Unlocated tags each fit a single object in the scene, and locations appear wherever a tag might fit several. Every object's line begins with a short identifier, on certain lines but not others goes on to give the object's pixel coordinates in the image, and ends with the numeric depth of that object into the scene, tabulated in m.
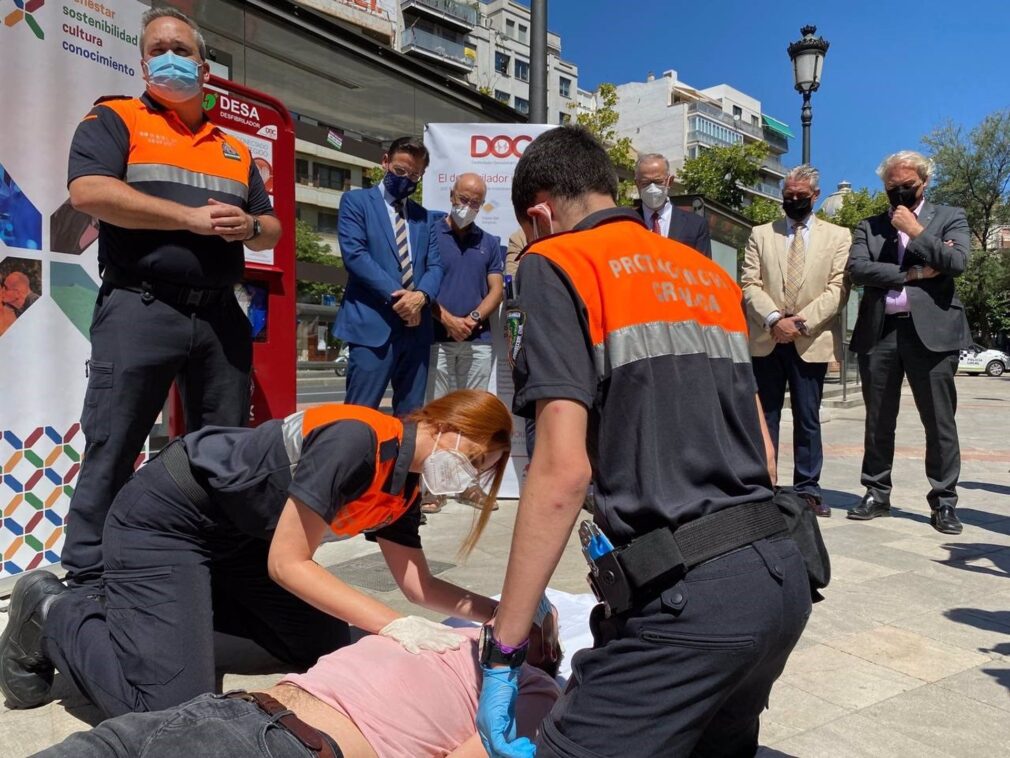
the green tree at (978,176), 39.34
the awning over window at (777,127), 94.94
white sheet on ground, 2.79
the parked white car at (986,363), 32.12
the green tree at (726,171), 35.72
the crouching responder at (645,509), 1.48
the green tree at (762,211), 39.50
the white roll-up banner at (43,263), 3.31
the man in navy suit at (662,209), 4.95
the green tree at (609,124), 21.86
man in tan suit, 5.13
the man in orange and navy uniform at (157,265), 2.85
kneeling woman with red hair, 2.13
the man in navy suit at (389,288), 4.60
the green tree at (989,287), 40.28
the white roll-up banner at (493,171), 5.52
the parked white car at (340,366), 29.04
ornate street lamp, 11.66
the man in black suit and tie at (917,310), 4.91
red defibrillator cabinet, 4.22
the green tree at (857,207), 41.41
